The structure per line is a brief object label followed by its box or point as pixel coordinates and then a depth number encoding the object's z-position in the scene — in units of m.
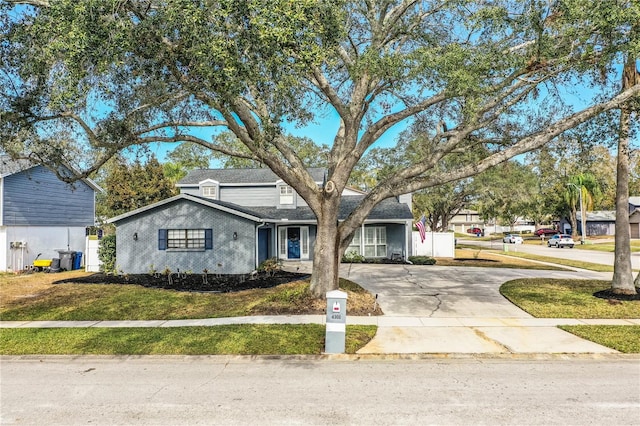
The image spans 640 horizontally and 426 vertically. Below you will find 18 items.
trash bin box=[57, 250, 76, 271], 20.92
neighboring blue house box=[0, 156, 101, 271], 20.62
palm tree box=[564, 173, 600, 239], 52.41
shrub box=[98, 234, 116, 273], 19.42
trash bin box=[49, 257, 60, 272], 20.61
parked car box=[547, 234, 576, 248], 45.69
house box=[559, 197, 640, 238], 63.91
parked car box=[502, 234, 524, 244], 51.37
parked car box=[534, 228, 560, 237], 66.69
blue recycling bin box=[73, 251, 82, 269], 21.59
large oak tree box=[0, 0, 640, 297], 7.62
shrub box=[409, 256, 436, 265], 24.03
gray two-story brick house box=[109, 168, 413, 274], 18.53
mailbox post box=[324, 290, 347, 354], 8.09
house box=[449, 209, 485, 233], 102.56
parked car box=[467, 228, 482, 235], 86.75
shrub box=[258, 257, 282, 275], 18.86
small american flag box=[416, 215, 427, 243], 27.06
